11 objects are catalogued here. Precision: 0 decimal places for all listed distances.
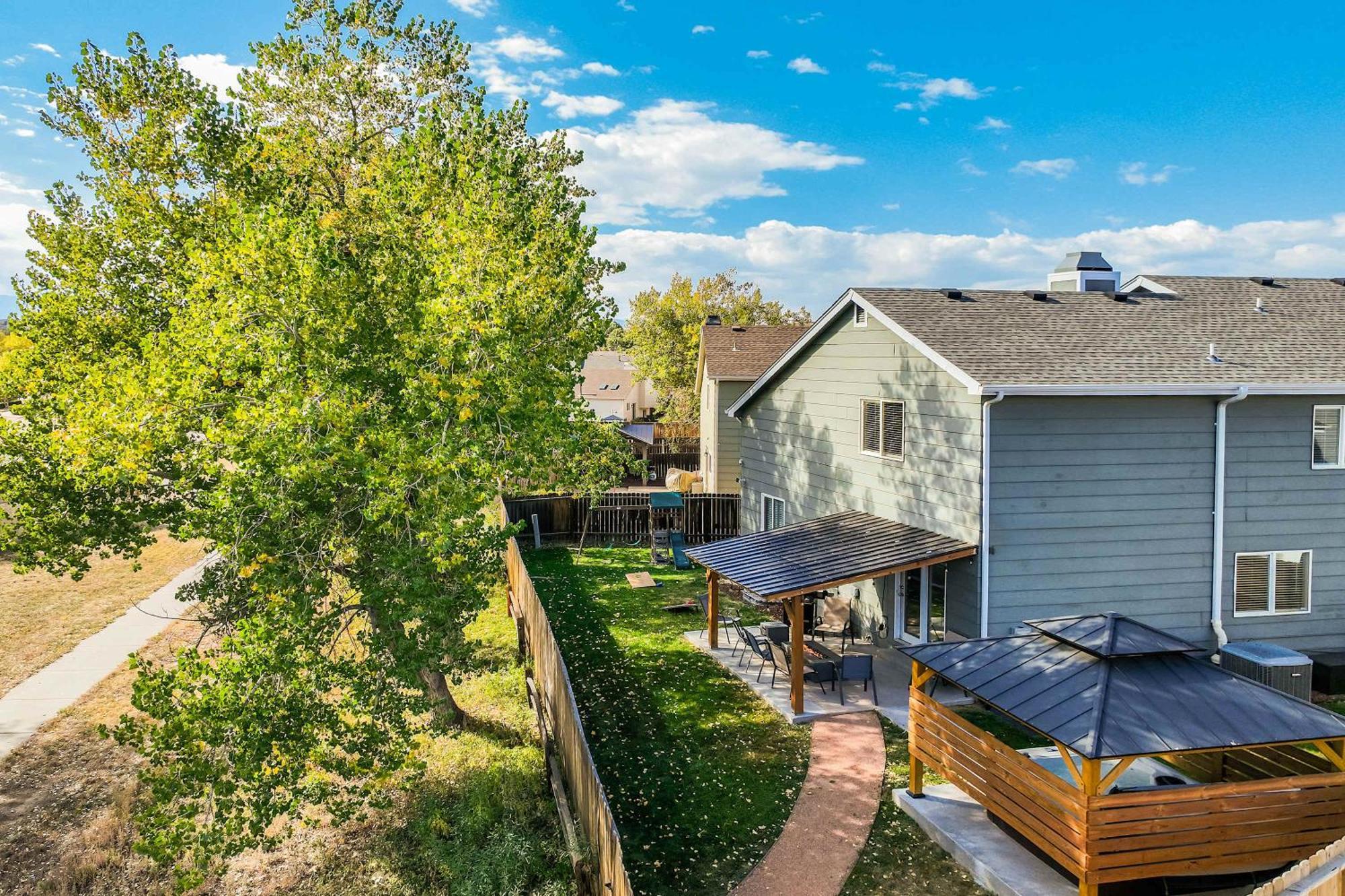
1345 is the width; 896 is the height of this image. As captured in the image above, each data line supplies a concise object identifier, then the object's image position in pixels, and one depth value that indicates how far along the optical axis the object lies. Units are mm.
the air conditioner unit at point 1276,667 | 12344
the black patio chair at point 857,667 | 12703
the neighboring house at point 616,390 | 68062
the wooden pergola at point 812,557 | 12453
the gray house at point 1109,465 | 12883
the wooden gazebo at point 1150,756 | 7012
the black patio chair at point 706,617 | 16059
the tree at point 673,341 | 53281
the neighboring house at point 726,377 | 30875
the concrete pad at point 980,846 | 7863
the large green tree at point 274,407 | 8648
